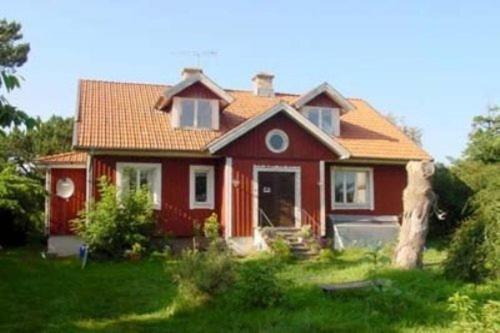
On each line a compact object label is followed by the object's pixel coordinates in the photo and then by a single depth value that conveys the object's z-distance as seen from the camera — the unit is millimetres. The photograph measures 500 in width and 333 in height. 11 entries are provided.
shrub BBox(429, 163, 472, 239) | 24969
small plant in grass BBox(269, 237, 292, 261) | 18109
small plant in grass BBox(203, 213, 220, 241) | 20023
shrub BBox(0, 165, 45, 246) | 20156
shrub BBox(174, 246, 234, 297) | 10367
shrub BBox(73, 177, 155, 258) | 18281
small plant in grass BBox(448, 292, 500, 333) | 6180
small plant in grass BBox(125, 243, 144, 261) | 18125
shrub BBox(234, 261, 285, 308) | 9758
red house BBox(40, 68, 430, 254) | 20547
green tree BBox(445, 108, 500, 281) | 11625
